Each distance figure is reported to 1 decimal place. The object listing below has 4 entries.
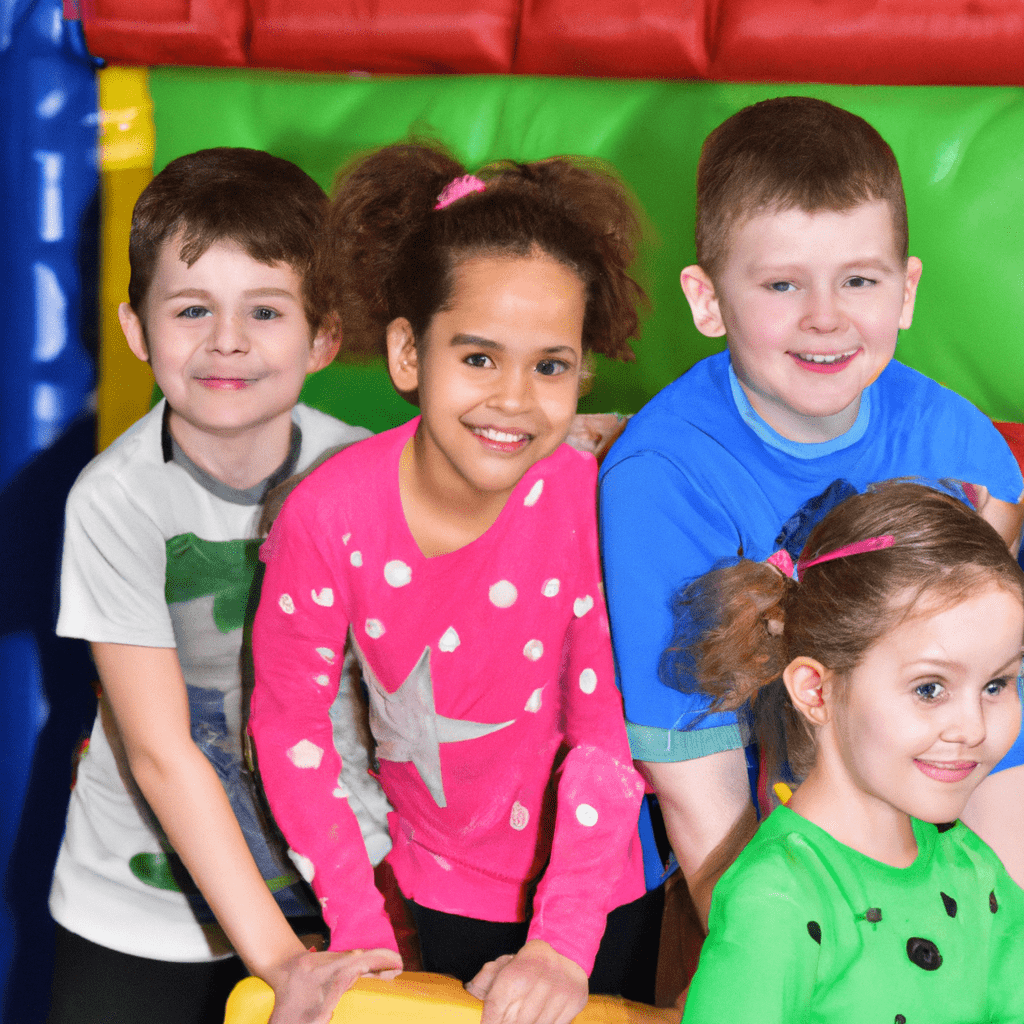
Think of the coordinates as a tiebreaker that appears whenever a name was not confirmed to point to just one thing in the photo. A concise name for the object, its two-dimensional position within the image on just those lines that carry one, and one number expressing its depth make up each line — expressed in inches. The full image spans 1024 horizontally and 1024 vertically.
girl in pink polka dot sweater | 87.0
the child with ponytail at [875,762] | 83.9
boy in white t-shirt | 88.9
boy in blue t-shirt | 86.5
